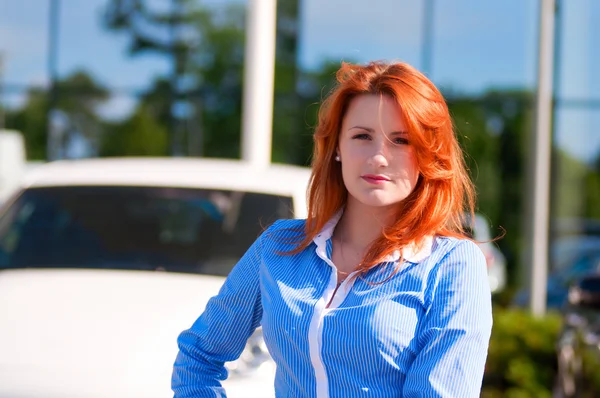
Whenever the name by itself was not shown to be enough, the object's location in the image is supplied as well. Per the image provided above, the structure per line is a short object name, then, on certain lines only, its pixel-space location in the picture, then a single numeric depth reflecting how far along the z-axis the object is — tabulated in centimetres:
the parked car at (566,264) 1604
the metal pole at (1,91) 2166
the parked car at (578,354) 1022
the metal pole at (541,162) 1349
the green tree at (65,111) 2098
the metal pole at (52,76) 2122
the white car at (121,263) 518
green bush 1077
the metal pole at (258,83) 1222
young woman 285
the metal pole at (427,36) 1940
